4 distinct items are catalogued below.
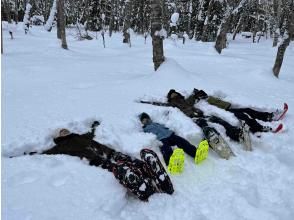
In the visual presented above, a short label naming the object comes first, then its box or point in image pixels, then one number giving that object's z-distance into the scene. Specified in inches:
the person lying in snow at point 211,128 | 137.1
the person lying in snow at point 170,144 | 118.5
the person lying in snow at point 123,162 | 102.8
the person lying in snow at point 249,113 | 158.4
